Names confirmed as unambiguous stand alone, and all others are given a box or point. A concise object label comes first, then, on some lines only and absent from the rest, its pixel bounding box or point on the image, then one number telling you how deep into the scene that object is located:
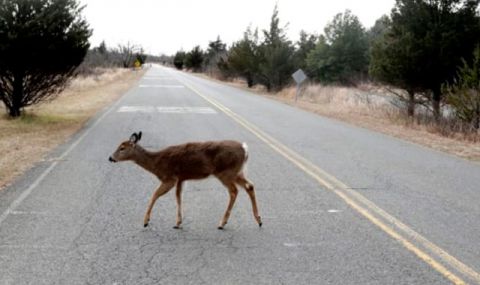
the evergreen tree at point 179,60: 145.10
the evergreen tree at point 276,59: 43.16
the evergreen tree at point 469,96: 17.50
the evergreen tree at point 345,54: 59.41
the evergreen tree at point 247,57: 49.44
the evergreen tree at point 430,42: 21.05
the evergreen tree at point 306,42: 71.89
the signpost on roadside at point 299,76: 32.28
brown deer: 6.22
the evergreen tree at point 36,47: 15.71
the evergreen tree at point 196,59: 111.75
